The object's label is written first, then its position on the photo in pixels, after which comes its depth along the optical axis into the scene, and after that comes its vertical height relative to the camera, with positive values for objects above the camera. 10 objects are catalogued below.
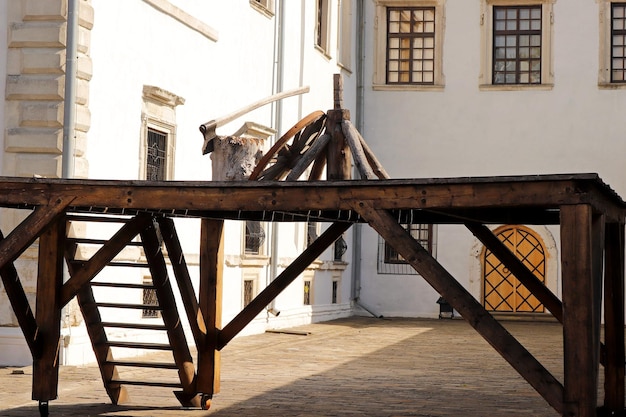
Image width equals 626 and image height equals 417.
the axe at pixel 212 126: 10.05 +1.03
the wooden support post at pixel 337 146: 9.45 +0.83
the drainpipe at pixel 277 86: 20.61 +2.89
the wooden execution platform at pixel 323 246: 7.02 -0.01
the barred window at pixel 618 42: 26.16 +4.78
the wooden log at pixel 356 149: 9.29 +0.79
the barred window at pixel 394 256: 26.62 -0.19
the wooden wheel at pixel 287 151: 9.76 +0.80
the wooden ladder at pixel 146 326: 9.01 -0.66
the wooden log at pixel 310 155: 9.25 +0.74
